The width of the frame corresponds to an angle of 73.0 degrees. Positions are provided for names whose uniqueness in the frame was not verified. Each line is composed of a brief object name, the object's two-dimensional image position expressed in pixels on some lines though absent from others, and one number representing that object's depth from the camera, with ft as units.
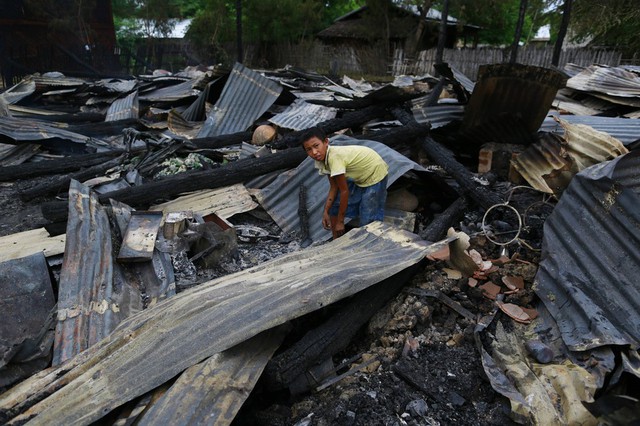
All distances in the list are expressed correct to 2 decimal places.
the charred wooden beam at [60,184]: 18.54
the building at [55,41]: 48.55
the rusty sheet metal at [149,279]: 11.25
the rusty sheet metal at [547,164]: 13.41
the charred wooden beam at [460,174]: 15.16
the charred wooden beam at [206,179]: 16.57
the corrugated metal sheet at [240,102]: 24.98
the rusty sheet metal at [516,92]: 16.33
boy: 12.38
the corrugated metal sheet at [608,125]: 15.73
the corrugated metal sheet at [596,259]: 8.25
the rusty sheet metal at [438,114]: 20.59
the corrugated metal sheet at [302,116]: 22.68
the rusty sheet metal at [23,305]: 8.44
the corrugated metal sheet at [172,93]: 30.42
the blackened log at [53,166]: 21.04
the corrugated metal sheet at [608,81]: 21.39
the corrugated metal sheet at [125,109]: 28.94
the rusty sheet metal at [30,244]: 12.91
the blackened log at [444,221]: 13.52
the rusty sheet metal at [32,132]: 23.22
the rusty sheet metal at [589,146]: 13.62
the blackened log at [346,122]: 20.56
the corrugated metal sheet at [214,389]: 6.67
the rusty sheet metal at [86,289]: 9.20
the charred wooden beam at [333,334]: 8.06
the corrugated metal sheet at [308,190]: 15.57
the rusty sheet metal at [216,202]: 16.83
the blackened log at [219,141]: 22.69
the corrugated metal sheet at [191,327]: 6.99
